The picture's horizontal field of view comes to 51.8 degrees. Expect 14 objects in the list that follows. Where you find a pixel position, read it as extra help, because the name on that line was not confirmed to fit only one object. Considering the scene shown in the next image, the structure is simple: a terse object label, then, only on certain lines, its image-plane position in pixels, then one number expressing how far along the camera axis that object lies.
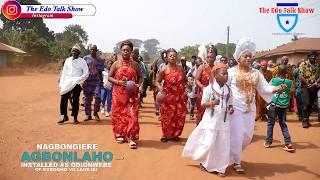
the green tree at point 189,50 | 71.62
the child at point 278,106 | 7.11
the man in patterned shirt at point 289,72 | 10.42
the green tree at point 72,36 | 45.16
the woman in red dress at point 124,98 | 6.64
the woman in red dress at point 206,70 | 6.77
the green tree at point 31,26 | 48.28
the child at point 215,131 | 5.06
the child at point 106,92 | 9.90
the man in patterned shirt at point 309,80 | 9.73
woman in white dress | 5.26
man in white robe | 8.50
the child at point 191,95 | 10.41
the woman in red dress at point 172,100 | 7.00
